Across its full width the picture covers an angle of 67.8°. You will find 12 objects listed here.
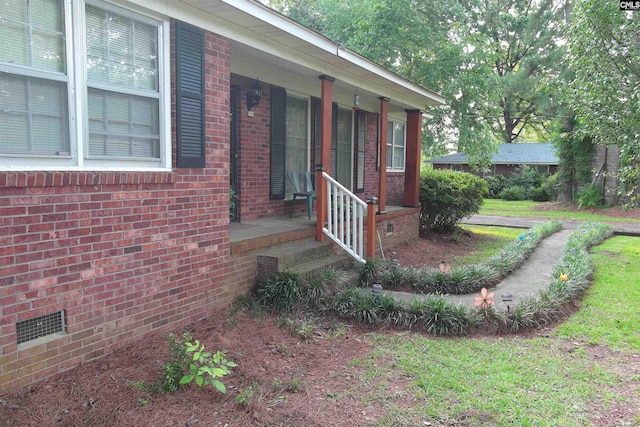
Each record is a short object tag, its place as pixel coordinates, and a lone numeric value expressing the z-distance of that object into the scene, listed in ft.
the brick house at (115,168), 10.54
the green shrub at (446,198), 36.42
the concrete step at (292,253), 17.84
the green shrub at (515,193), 93.04
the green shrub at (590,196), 66.08
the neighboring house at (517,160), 106.93
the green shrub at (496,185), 98.50
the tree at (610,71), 23.03
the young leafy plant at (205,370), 10.22
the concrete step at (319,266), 18.16
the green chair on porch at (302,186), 25.51
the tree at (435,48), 45.96
